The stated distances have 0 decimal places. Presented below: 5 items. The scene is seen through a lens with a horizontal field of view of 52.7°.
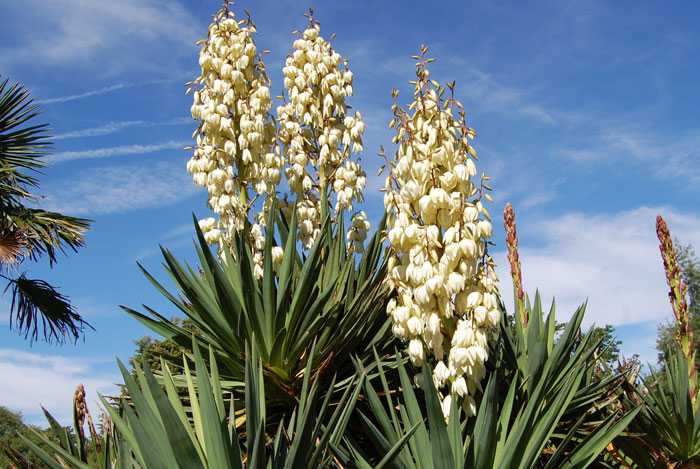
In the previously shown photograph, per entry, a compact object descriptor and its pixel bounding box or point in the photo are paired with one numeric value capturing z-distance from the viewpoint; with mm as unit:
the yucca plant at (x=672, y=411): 3852
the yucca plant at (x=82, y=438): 3093
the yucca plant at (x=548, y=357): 3426
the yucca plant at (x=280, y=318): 3475
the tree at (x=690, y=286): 22234
